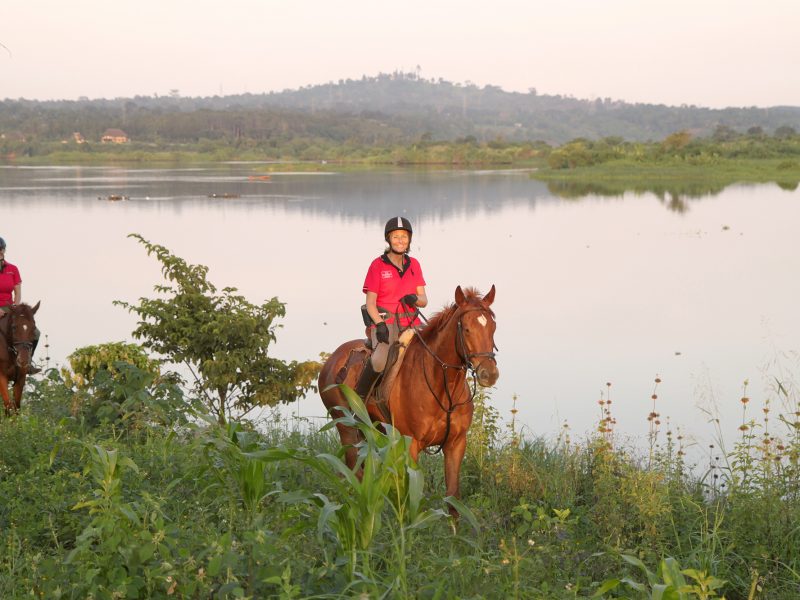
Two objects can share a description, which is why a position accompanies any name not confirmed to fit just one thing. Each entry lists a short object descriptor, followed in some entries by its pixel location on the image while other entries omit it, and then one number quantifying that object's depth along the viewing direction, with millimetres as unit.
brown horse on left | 11859
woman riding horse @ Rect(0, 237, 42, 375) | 11953
